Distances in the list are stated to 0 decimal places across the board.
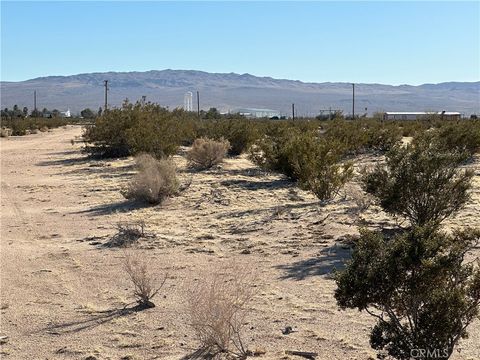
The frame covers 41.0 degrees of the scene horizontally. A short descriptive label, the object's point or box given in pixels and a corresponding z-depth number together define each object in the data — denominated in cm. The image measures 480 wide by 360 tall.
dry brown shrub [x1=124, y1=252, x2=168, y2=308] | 739
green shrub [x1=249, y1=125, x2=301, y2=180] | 1731
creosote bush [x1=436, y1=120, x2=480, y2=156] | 2416
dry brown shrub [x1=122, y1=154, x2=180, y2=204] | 1454
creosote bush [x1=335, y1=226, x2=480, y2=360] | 452
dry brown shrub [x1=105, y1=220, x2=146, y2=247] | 1062
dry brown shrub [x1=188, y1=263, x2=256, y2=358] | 576
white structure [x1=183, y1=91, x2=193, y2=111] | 12435
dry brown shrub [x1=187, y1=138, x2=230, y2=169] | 2186
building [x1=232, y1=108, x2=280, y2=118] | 15302
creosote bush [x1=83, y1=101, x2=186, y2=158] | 2441
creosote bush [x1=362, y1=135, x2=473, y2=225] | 934
